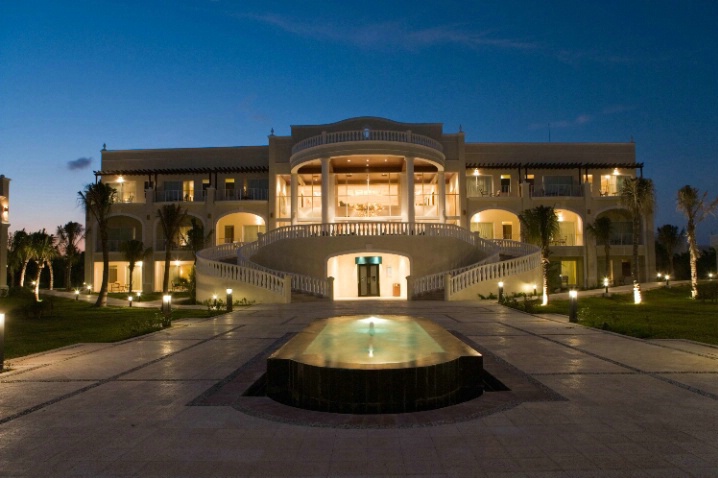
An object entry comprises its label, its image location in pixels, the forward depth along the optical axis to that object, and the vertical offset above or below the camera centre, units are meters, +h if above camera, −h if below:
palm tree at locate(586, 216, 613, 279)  37.28 +2.76
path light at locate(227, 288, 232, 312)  21.41 -1.14
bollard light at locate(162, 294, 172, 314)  16.52 -1.03
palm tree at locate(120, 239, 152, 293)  38.50 +1.65
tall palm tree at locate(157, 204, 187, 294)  33.62 +3.49
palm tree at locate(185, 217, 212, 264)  38.97 +2.64
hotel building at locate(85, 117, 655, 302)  30.00 +4.95
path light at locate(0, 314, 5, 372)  8.81 -1.20
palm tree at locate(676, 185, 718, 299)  27.50 +3.19
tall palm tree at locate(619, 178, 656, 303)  26.66 +3.67
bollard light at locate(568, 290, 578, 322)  15.76 -1.19
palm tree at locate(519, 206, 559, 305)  23.22 +2.14
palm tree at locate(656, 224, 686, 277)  46.97 +2.88
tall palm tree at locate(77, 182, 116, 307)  25.17 +3.57
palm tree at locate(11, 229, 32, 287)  40.28 +2.11
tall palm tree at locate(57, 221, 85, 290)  51.12 +4.13
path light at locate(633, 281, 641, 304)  24.70 -1.27
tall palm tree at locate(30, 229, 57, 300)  40.91 +2.09
